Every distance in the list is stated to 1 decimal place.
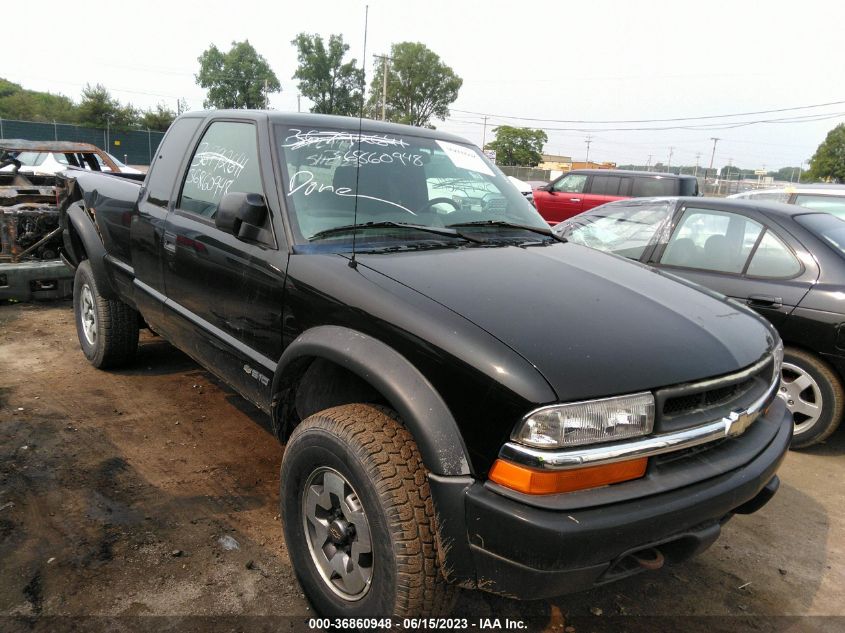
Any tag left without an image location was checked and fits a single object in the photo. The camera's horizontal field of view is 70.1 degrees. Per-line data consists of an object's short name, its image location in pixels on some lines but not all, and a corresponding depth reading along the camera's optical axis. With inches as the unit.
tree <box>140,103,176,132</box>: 2000.5
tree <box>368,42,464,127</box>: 2057.1
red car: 520.7
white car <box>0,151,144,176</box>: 428.8
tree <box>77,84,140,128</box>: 1768.0
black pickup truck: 66.7
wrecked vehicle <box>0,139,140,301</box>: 243.0
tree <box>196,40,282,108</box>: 2566.4
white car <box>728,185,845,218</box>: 266.0
